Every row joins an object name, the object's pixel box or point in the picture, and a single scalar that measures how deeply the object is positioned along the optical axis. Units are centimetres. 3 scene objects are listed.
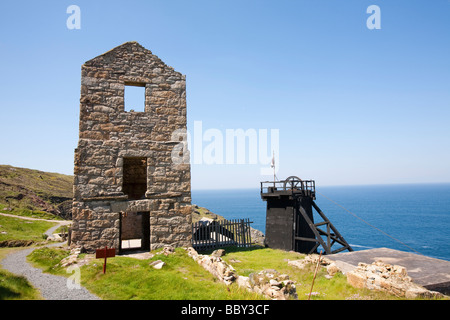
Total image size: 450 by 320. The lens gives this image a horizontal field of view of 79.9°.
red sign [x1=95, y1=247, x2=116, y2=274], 892
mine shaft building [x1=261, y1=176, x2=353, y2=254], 1847
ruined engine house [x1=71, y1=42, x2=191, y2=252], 1211
